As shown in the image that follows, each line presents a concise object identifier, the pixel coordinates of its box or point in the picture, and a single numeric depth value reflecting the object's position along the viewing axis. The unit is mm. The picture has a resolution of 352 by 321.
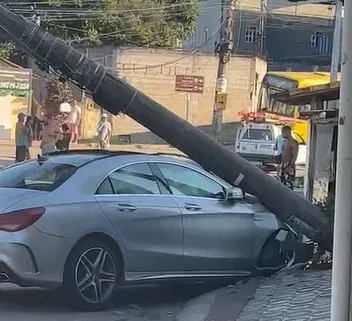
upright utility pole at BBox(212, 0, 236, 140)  32531
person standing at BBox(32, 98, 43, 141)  37844
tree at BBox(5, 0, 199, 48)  44344
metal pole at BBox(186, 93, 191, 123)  45250
